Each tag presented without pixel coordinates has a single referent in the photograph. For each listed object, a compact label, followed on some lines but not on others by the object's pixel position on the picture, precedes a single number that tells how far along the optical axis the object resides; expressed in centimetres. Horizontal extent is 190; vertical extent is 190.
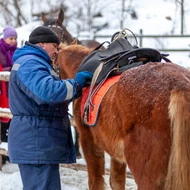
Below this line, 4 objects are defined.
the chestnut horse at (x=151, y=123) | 354
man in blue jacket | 433
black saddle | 468
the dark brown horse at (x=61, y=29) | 856
